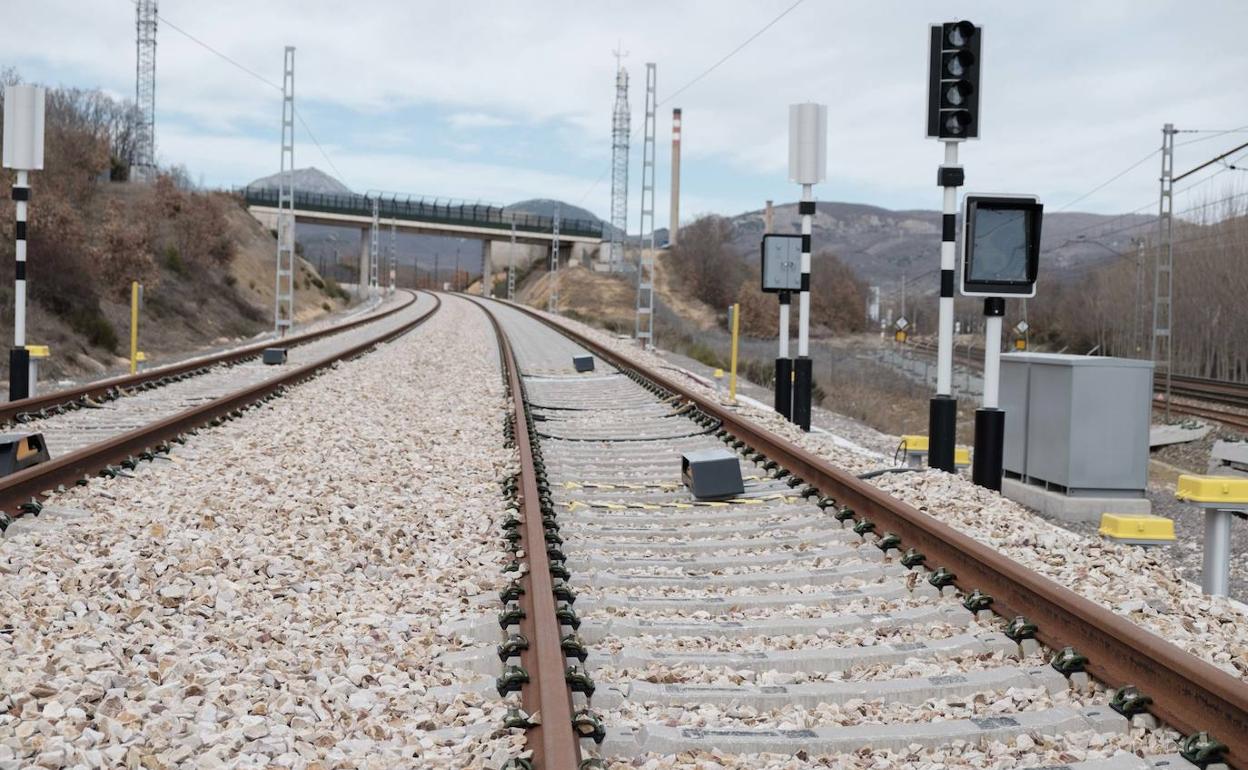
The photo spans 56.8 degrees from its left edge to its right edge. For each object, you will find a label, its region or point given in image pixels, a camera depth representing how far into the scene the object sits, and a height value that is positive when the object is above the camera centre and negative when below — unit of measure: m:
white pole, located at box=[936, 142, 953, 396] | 9.98 +0.32
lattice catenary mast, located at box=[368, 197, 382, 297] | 72.88 +4.41
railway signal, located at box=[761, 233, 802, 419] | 14.38 +0.86
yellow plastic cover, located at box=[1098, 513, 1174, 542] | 6.65 -1.06
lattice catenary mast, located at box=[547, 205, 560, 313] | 71.75 +2.73
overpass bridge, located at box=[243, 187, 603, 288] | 104.81 +9.63
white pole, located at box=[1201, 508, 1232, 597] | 6.25 -1.13
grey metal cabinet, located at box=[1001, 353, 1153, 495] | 11.22 -0.79
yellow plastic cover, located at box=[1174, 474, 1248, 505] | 6.08 -0.76
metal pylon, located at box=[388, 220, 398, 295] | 93.99 +5.74
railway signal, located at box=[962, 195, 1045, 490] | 9.30 +0.67
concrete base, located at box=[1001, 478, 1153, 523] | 11.39 -1.62
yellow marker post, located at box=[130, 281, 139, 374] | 17.19 -0.19
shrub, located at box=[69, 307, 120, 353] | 23.22 -0.33
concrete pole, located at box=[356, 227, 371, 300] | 88.75 +4.07
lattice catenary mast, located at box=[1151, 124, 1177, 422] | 36.38 +4.80
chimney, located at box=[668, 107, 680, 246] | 104.06 +14.58
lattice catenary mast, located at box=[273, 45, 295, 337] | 33.41 +3.21
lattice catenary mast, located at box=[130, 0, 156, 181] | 64.19 +10.97
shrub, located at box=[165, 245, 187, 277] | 38.81 +1.77
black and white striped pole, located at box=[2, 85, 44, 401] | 13.57 +1.79
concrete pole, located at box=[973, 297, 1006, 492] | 9.29 -0.66
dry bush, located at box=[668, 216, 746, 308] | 104.25 +6.33
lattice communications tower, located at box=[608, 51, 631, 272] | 66.31 +12.86
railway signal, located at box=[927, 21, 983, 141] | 9.78 +2.09
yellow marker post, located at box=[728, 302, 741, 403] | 17.03 -0.47
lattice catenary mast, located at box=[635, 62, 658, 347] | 31.20 +2.77
